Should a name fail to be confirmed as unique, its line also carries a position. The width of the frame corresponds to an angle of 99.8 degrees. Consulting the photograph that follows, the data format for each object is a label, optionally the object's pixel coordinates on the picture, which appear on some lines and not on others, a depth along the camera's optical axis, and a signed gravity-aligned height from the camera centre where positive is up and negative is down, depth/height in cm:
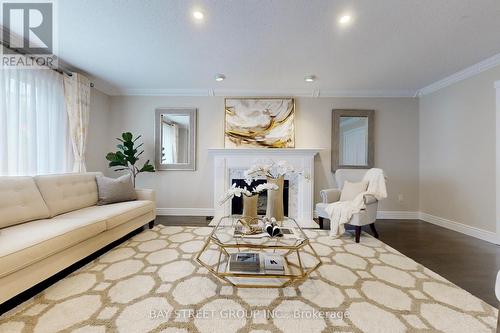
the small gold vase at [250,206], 202 -39
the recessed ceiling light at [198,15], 197 +144
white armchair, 272 -52
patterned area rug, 129 -98
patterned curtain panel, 317 +83
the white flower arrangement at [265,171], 209 -5
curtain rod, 239 +137
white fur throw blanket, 278 -55
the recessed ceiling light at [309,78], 332 +141
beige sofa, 145 -54
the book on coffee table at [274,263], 170 -83
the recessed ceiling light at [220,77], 333 +142
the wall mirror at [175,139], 403 +51
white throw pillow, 310 -36
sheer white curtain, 239 +53
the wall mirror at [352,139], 394 +50
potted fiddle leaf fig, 356 +14
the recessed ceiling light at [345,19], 199 +141
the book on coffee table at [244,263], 166 -79
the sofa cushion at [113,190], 281 -33
